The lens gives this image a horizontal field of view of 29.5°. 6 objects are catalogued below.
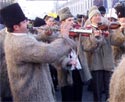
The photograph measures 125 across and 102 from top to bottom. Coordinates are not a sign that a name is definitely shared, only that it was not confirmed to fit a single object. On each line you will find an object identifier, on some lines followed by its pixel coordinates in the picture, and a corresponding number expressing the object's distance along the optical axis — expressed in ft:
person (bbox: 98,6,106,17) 18.56
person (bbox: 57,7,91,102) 12.00
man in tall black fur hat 7.75
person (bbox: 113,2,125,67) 12.73
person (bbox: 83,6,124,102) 13.19
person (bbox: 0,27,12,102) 9.86
